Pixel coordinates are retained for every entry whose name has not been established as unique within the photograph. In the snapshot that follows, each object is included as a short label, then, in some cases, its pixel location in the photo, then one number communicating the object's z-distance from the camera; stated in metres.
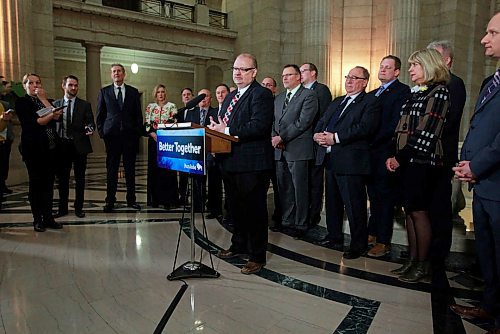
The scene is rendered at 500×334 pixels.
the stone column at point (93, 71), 11.16
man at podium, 2.83
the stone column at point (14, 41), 7.30
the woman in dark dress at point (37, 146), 3.84
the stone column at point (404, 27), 9.47
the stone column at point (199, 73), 13.32
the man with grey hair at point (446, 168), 2.66
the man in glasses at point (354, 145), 3.19
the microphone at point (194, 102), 2.45
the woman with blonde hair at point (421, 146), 2.53
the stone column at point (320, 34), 10.59
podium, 2.43
